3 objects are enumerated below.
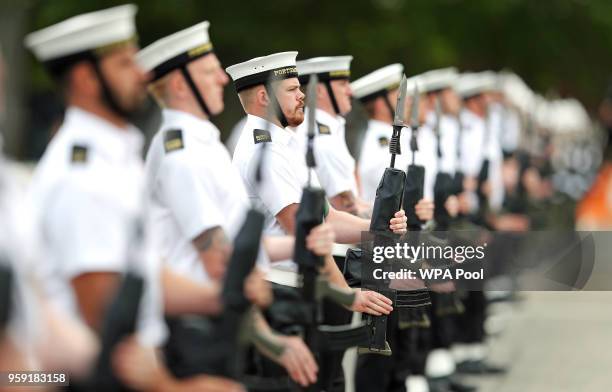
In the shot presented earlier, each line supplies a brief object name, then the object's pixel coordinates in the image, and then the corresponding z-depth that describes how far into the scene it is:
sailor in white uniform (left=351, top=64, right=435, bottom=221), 17.87
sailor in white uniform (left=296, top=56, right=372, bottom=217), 15.73
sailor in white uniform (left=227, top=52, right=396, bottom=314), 13.14
